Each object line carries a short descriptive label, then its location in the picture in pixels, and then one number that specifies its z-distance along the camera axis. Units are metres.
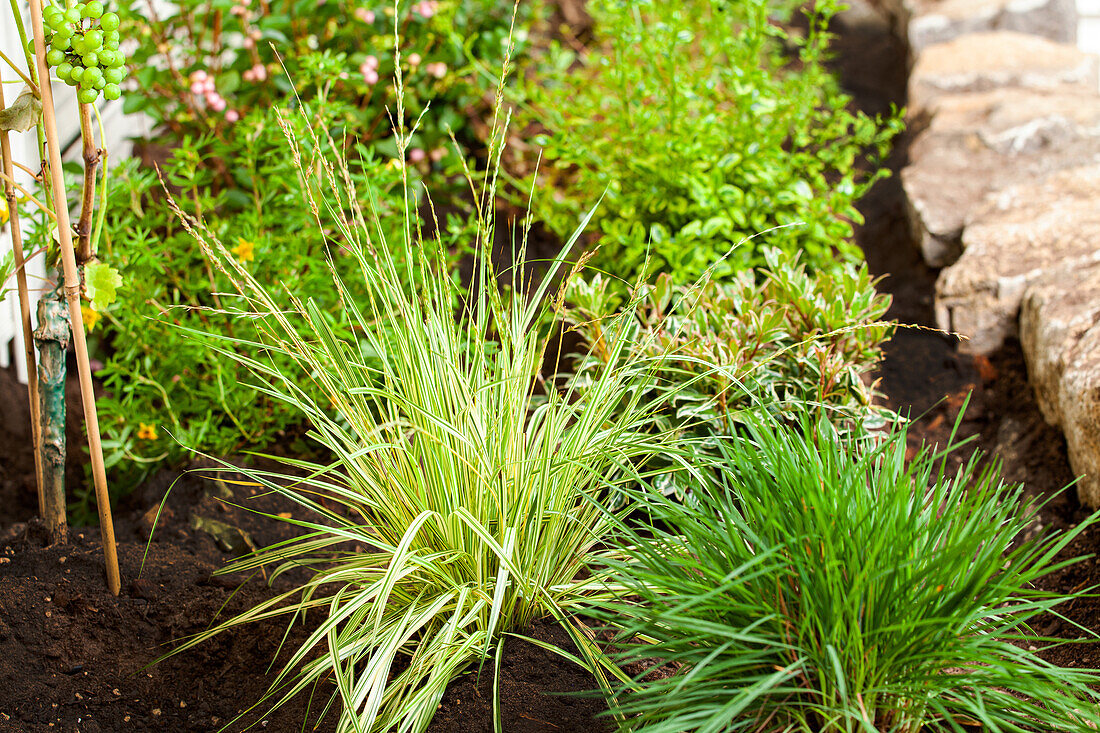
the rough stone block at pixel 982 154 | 3.08
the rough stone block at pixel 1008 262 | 2.62
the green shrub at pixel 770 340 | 1.89
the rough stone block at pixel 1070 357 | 1.90
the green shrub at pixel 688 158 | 2.57
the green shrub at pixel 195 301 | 2.15
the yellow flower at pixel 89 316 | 1.89
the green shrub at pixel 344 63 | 2.80
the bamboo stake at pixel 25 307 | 1.56
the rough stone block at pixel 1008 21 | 4.83
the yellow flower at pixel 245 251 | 2.15
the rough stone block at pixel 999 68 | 4.07
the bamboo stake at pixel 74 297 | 1.36
